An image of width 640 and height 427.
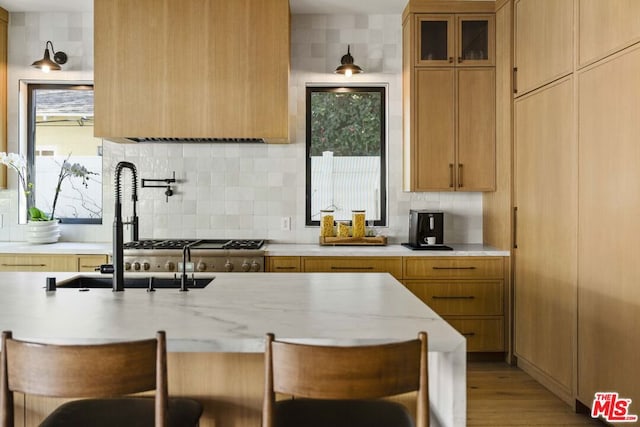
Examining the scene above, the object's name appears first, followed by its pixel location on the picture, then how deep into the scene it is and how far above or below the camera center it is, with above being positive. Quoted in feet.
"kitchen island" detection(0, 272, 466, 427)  4.65 -1.15
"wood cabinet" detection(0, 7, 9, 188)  13.94 +3.36
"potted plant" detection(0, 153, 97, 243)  13.35 +0.39
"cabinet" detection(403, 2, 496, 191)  13.07 +2.69
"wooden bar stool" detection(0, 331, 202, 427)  4.00 -1.29
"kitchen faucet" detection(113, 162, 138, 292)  6.59 -0.47
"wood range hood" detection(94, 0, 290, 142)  12.46 +3.64
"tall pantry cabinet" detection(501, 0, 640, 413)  7.88 +0.28
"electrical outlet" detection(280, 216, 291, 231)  14.29 -0.37
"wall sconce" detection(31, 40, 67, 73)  13.28 +3.86
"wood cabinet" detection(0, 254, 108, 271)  12.37 -1.31
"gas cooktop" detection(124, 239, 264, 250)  12.49 -0.90
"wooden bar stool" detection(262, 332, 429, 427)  3.94 -1.27
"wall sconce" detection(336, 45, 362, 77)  13.52 +3.78
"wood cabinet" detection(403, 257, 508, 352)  12.31 -1.93
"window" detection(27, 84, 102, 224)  14.58 +1.53
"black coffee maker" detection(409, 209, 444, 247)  13.25 -0.46
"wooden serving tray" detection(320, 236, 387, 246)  13.30 -0.84
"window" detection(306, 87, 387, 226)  14.40 +1.60
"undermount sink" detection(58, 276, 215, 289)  7.73 -1.14
